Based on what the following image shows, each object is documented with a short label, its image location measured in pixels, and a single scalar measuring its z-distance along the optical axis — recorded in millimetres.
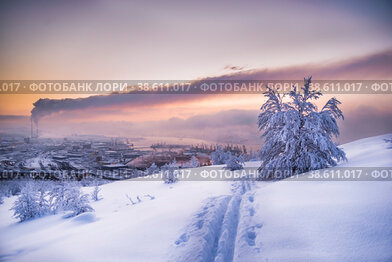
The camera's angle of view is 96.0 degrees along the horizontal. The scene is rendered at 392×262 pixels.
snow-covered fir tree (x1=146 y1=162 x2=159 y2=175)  29844
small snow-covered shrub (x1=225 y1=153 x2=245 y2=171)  14704
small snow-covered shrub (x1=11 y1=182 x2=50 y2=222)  8577
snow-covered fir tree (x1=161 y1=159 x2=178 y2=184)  13102
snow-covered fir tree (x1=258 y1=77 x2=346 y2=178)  9539
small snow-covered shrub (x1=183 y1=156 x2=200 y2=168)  31186
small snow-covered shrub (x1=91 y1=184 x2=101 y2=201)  11723
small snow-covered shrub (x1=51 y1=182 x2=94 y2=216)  8141
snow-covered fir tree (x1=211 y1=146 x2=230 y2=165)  33594
